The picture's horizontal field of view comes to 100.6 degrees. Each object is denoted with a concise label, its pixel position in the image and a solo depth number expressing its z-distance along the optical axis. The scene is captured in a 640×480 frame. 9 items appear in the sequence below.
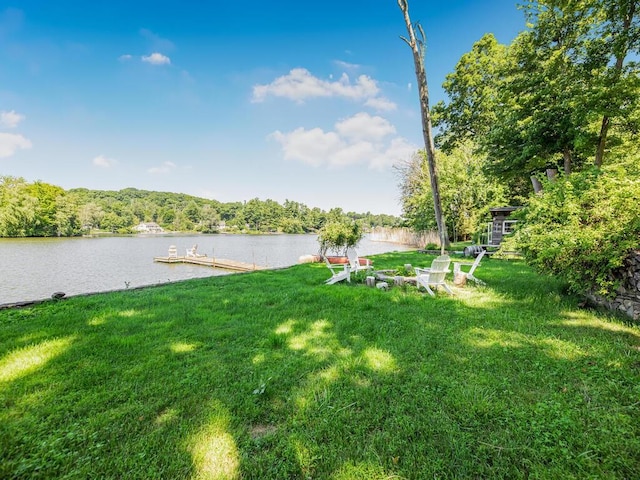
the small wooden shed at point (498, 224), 15.94
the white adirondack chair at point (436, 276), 5.89
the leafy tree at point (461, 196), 21.70
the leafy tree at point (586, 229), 3.94
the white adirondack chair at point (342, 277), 7.23
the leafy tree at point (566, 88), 8.97
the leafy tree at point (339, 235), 13.48
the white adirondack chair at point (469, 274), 6.87
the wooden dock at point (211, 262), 17.92
